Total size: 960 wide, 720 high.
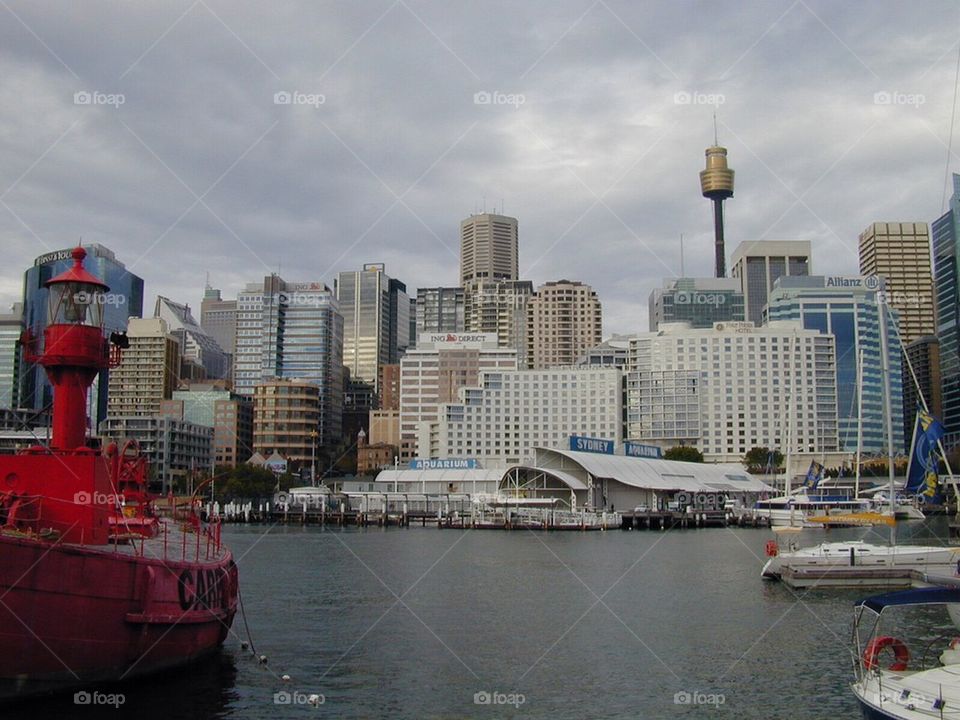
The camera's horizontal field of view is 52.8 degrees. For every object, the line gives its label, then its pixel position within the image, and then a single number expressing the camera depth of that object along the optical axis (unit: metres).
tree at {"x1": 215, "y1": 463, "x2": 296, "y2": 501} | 149.38
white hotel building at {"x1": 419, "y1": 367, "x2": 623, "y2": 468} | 196.12
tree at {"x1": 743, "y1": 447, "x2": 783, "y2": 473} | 194.00
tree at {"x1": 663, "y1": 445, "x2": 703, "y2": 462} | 185.50
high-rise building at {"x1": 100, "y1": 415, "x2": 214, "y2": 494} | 177.88
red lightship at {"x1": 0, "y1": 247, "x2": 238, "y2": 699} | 21.83
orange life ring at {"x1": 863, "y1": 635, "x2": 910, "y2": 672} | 22.06
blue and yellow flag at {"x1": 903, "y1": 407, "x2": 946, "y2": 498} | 62.47
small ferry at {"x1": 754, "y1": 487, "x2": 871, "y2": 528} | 118.38
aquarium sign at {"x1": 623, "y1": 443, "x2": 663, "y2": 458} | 157.88
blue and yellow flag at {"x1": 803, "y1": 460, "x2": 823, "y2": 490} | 131.75
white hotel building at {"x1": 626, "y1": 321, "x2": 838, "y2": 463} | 189.99
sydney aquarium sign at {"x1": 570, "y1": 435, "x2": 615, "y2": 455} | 142.12
